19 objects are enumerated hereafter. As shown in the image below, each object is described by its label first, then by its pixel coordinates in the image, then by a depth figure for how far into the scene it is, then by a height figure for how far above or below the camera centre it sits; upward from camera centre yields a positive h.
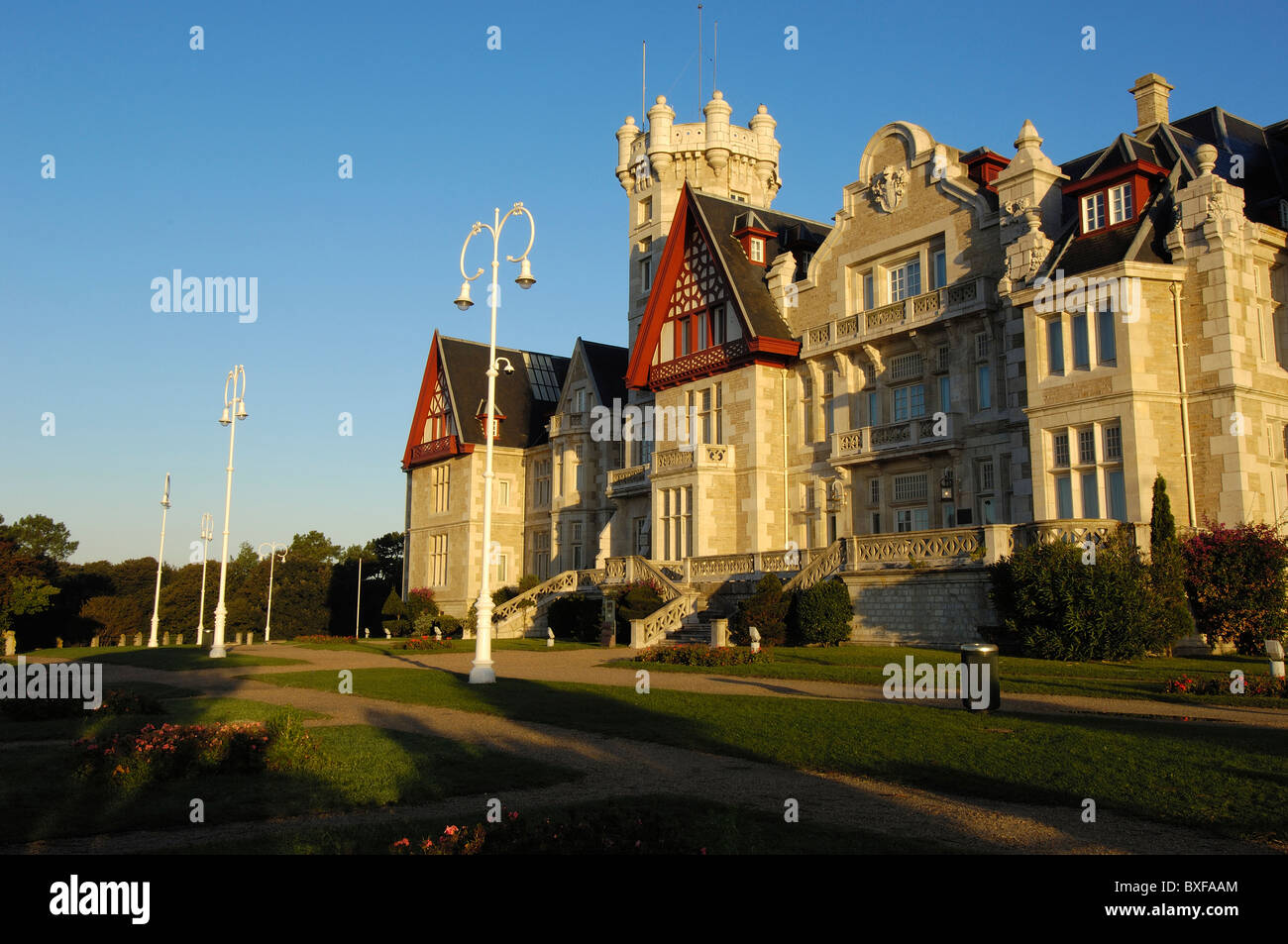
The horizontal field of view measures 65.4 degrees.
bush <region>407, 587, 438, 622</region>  55.44 +0.12
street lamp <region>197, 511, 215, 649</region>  53.16 +3.99
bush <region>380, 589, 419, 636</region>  54.28 -0.49
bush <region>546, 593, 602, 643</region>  37.66 -0.38
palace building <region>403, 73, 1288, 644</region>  25.23 +7.71
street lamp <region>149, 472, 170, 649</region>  48.67 +5.02
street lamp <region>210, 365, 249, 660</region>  36.38 +7.02
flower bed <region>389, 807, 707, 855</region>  6.86 -1.60
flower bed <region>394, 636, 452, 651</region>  35.94 -1.34
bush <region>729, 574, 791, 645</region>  29.24 -0.21
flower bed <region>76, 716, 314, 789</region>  10.55 -1.59
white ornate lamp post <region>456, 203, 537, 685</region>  20.38 +1.89
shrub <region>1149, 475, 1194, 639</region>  22.88 +0.83
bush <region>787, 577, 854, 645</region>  28.48 -0.14
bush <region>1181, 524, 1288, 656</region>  22.81 +0.56
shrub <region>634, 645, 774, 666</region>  24.31 -1.20
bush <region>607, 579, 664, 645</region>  33.88 +0.15
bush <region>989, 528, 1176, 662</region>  22.02 +0.05
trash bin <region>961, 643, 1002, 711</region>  14.79 -0.79
